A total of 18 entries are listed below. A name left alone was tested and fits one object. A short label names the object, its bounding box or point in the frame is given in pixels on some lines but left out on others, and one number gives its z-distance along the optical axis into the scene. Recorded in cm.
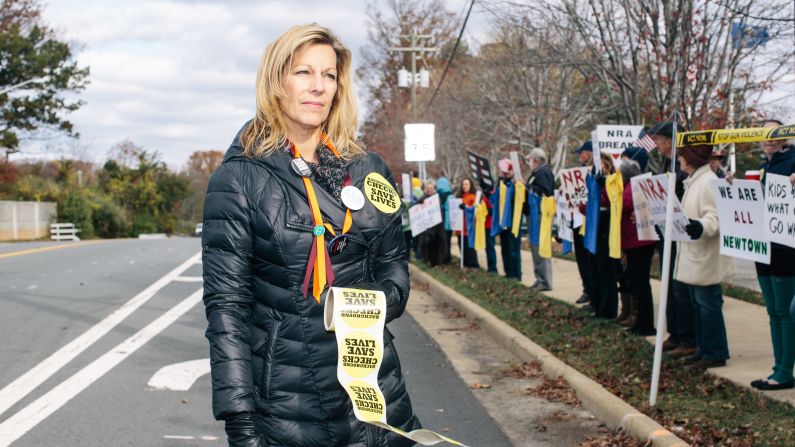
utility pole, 3966
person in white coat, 771
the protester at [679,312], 842
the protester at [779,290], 682
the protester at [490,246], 1734
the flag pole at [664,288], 647
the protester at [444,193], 2027
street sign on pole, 2123
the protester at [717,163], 920
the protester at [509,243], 1541
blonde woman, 276
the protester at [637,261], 961
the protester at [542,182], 1348
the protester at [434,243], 1956
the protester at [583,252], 1165
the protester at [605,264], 1049
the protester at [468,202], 1873
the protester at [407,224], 2216
